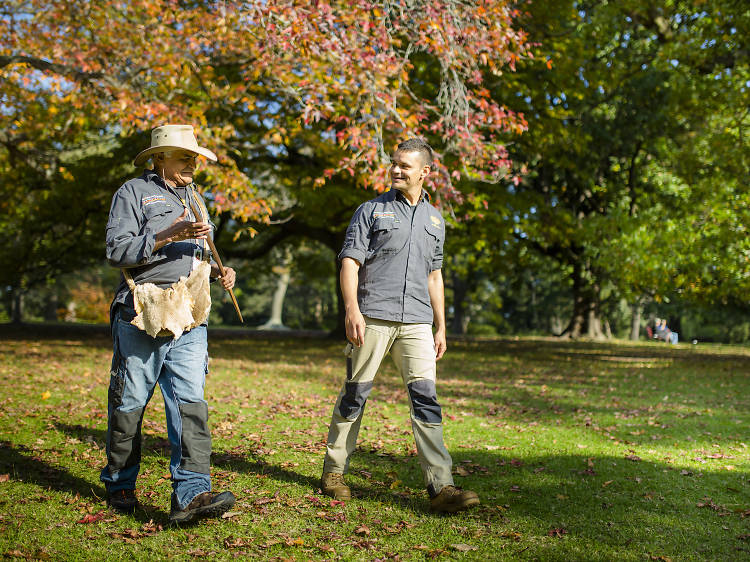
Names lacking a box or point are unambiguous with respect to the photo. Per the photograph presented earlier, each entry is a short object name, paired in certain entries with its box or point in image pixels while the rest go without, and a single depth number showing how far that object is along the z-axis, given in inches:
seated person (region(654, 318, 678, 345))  1482.8
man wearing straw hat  151.4
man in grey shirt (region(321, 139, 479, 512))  171.8
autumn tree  369.1
